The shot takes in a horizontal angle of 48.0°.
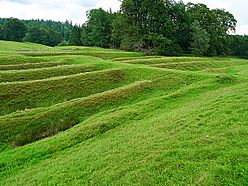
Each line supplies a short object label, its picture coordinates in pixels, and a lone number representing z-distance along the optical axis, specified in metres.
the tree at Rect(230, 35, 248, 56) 103.12
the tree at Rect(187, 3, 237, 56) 80.06
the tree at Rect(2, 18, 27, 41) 105.25
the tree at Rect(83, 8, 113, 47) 84.94
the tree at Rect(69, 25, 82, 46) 103.81
